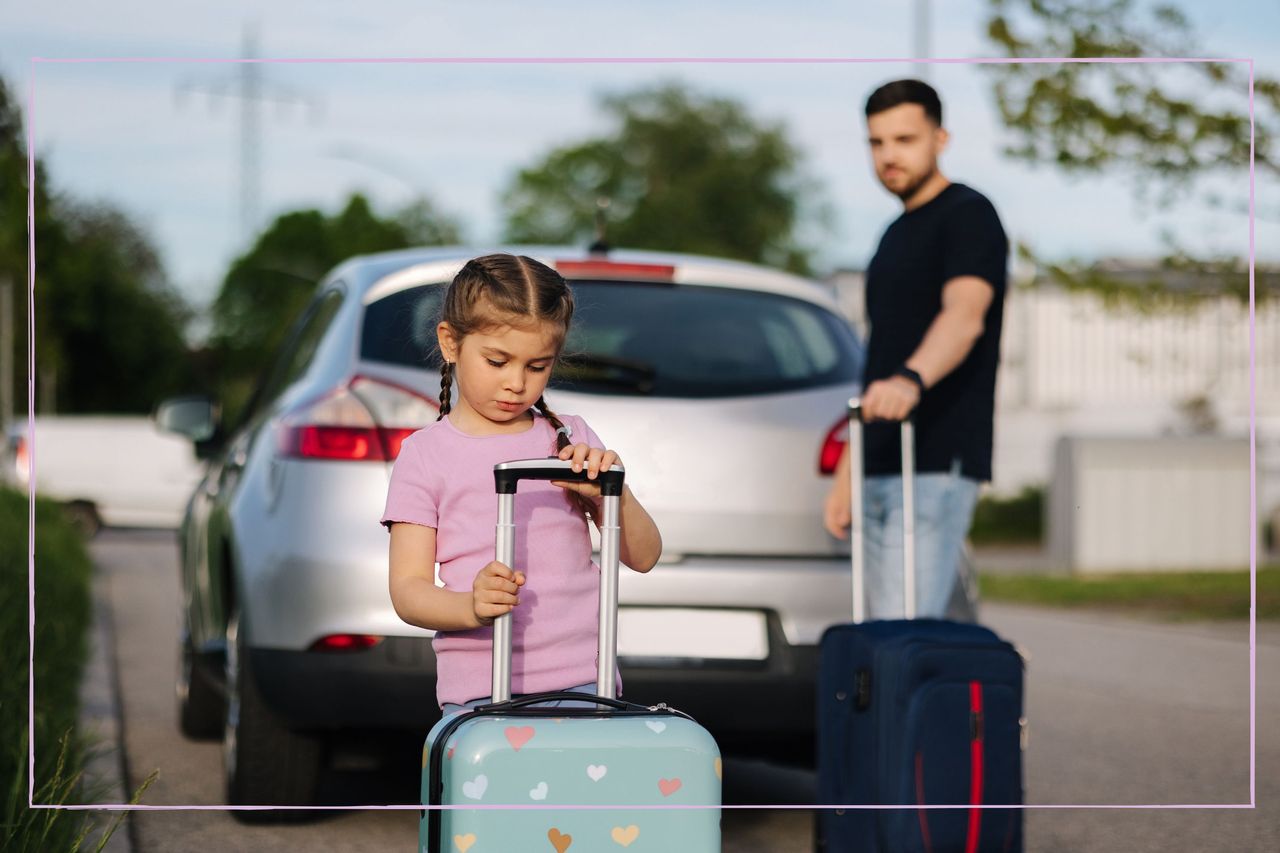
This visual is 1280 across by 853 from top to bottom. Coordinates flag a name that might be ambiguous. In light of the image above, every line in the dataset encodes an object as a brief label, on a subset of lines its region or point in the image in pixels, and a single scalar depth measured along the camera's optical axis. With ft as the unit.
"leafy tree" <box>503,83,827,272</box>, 173.06
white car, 79.87
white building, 81.35
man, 14.37
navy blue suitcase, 12.55
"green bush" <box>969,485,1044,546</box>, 86.63
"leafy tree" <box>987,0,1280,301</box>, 41.39
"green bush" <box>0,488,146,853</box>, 12.87
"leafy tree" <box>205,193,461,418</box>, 168.04
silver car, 14.80
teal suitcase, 8.71
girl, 9.30
